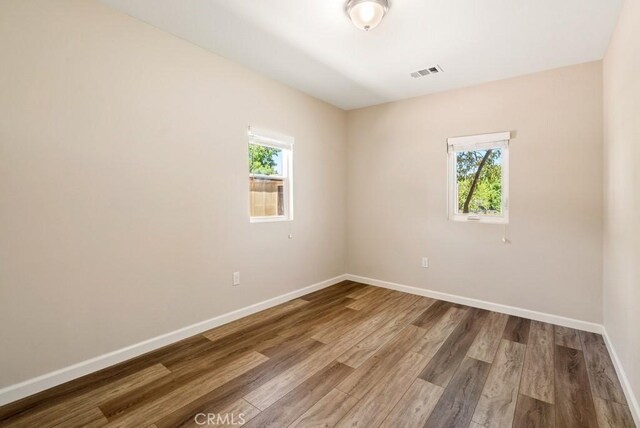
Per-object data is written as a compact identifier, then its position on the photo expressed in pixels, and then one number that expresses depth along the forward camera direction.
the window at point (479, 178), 3.19
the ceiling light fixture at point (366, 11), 1.92
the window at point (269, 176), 3.18
